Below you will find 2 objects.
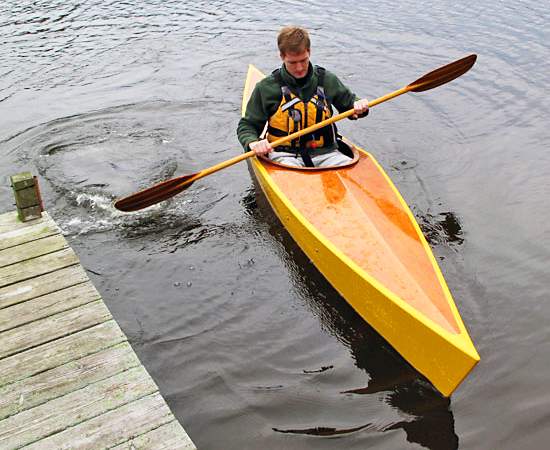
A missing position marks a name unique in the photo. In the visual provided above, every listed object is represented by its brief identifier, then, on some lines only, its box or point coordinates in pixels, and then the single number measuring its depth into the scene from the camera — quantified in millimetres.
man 4406
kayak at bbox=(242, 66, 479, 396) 2963
